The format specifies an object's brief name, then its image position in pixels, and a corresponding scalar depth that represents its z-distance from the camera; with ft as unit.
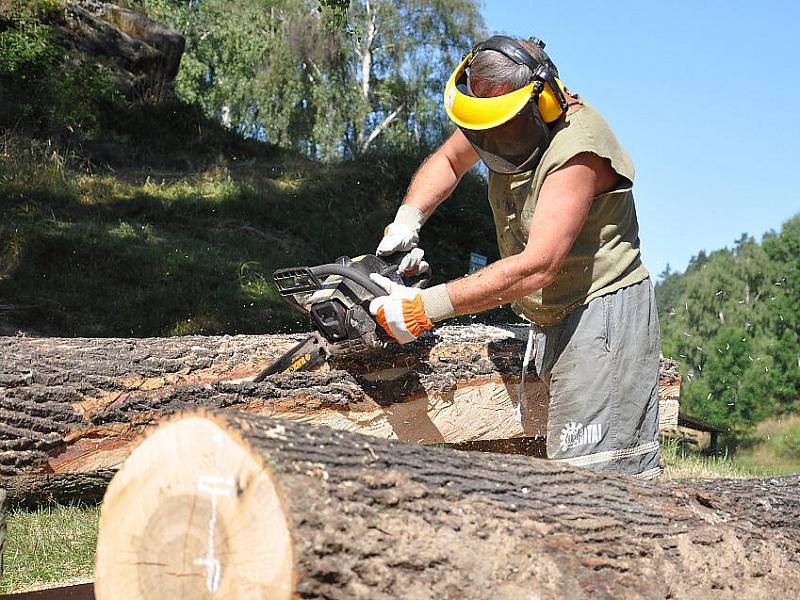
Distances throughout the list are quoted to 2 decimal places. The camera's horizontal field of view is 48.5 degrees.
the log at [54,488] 13.42
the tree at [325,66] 99.66
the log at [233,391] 12.95
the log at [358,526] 6.07
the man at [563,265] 10.42
